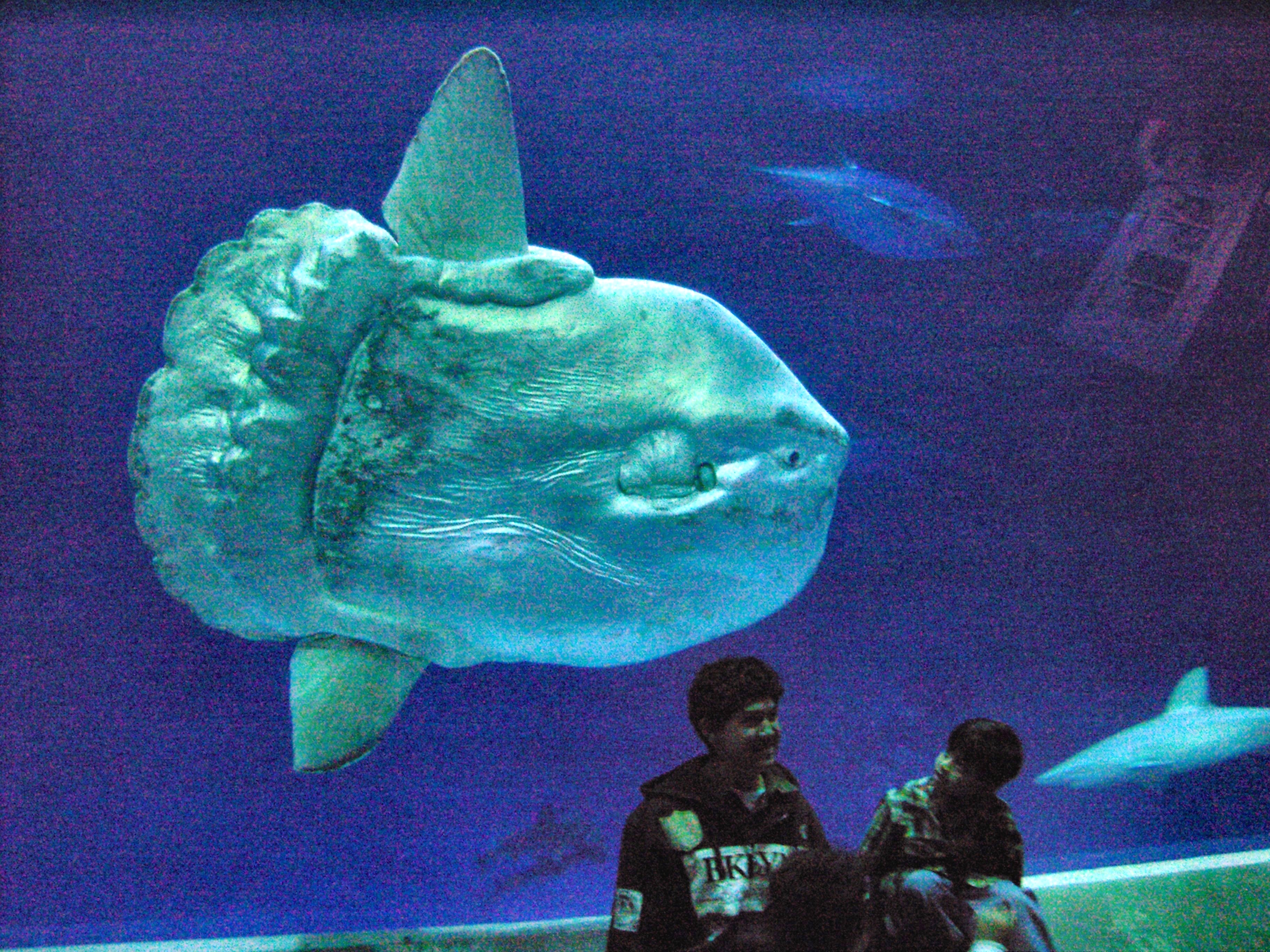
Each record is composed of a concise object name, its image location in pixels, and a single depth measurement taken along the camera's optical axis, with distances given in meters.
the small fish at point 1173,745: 3.00
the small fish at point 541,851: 2.70
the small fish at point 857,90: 2.72
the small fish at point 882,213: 2.73
